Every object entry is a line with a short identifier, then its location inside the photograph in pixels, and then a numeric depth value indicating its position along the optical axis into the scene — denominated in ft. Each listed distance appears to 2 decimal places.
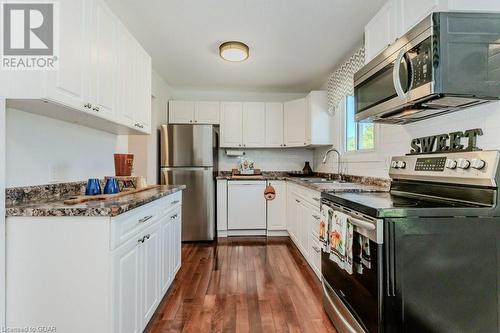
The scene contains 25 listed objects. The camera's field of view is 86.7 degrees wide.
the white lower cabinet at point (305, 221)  8.52
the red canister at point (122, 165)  7.67
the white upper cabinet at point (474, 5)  4.41
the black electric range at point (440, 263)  4.07
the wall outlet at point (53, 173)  5.98
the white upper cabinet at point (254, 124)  14.62
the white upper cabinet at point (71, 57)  4.53
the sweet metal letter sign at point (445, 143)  4.83
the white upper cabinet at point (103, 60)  5.60
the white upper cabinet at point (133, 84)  6.88
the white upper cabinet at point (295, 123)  14.02
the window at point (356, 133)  9.37
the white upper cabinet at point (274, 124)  14.70
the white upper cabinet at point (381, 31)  6.11
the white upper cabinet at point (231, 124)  14.52
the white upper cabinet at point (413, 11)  4.84
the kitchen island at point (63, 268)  4.22
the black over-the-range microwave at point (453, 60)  4.26
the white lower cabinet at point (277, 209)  13.46
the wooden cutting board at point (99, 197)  4.93
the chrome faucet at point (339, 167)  11.34
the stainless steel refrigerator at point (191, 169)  12.72
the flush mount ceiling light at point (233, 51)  9.43
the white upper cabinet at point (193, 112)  14.30
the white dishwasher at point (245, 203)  13.41
